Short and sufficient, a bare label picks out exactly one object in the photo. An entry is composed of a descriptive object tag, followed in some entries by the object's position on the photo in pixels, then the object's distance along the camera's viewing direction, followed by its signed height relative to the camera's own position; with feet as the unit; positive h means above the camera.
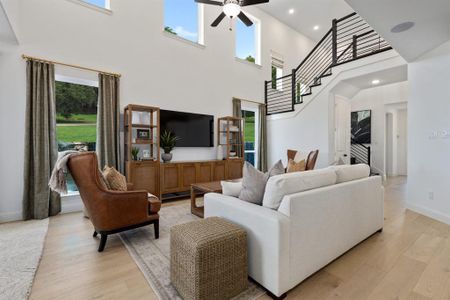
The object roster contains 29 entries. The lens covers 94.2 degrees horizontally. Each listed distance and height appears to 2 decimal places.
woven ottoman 4.45 -2.55
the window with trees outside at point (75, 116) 12.73 +2.03
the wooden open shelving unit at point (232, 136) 18.25 +1.00
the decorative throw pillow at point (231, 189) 6.95 -1.41
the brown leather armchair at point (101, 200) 7.16 -1.89
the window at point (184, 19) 15.98 +10.23
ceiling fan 10.81 +7.43
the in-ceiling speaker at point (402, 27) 7.83 +4.62
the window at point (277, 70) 23.54 +9.03
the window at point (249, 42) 20.42 +10.73
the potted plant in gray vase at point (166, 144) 14.33 +0.23
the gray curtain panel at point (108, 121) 12.21 +1.56
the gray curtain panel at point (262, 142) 21.08 +0.50
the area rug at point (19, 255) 5.34 -3.53
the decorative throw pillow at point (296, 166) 12.90 -1.21
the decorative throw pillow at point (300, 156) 15.56 -0.70
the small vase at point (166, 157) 14.29 -0.66
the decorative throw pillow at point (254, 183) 6.06 -1.05
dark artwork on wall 23.73 +2.32
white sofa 4.85 -2.02
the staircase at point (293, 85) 15.79 +6.57
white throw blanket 7.14 -0.95
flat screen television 15.11 +1.57
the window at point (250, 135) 22.53 +1.33
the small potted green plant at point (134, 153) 12.99 -0.35
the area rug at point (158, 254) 5.24 -3.62
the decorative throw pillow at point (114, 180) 8.15 -1.28
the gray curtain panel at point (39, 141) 10.34 +0.34
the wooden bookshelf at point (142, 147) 12.56 +0.02
